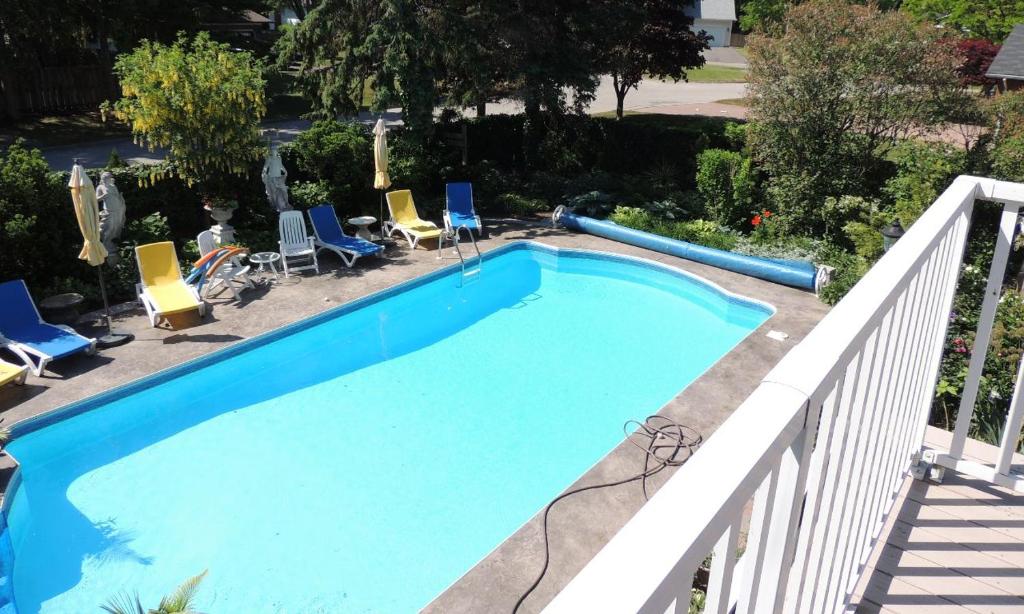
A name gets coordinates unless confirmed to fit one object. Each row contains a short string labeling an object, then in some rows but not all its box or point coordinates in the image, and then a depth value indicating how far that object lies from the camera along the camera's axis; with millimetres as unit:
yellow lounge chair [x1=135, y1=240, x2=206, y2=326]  9617
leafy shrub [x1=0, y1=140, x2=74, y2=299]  9359
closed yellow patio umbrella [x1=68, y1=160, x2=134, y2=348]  8500
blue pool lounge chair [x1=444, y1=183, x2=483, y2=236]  13932
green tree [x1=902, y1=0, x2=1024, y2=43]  32397
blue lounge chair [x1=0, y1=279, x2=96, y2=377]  8297
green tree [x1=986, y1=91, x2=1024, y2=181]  10586
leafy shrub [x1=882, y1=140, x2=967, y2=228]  10289
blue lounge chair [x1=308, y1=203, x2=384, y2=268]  12227
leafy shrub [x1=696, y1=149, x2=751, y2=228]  13977
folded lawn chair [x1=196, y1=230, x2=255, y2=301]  10672
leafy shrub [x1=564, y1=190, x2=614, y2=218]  15078
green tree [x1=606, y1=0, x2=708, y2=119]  18438
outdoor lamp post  9383
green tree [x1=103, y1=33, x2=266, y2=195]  10289
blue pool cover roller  11359
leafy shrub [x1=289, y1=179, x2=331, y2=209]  13047
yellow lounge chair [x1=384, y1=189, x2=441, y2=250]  13297
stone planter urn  11547
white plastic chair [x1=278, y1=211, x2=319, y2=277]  11742
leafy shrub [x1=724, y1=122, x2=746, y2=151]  15007
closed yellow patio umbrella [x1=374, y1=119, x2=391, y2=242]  12492
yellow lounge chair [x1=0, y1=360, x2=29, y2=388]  7587
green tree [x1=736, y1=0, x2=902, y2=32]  38397
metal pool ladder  12541
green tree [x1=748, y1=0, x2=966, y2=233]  11523
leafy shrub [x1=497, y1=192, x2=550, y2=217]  15547
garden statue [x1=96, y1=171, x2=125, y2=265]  9812
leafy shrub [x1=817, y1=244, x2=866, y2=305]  10576
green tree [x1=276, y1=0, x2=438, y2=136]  13758
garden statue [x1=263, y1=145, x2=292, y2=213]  12047
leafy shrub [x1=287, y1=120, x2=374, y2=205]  13422
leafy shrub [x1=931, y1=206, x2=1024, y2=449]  5879
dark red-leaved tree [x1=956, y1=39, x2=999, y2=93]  27672
